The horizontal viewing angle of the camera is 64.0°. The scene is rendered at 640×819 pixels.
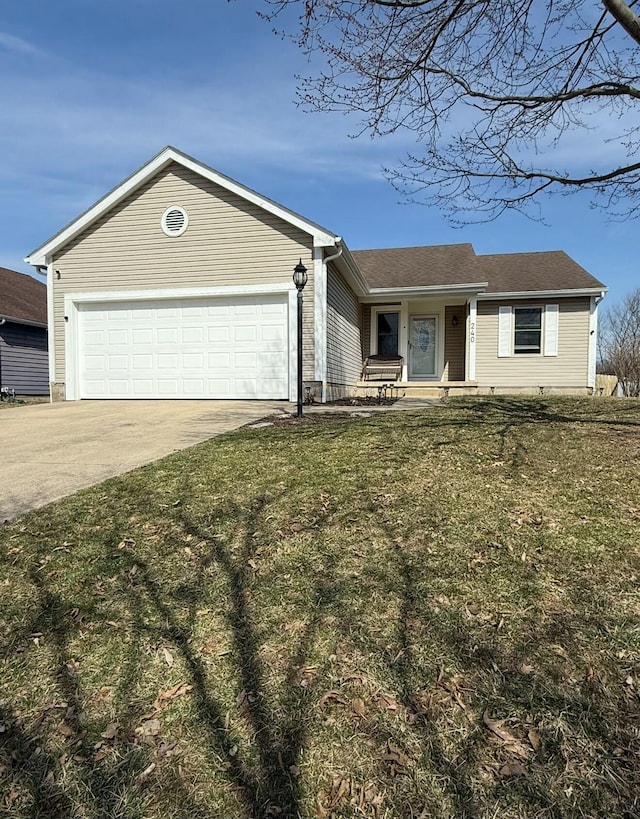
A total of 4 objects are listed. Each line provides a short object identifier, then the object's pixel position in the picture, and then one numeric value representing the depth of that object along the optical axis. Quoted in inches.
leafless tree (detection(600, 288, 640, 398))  912.9
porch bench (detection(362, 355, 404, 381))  565.6
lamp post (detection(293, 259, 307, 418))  296.4
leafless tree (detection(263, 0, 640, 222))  204.5
